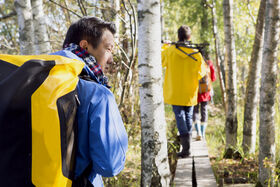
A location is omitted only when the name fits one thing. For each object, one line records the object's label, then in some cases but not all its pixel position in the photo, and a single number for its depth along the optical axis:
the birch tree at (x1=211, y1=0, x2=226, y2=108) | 6.16
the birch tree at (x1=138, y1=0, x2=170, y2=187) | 2.85
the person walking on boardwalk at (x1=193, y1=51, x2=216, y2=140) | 5.04
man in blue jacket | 1.26
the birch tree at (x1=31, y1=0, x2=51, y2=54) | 4.48
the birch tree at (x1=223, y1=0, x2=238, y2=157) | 4.90
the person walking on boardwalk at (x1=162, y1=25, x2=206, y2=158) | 4.38
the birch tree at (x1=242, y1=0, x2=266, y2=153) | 4.44
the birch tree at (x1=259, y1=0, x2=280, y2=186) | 3.04
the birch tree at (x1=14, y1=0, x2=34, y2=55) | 4.43
